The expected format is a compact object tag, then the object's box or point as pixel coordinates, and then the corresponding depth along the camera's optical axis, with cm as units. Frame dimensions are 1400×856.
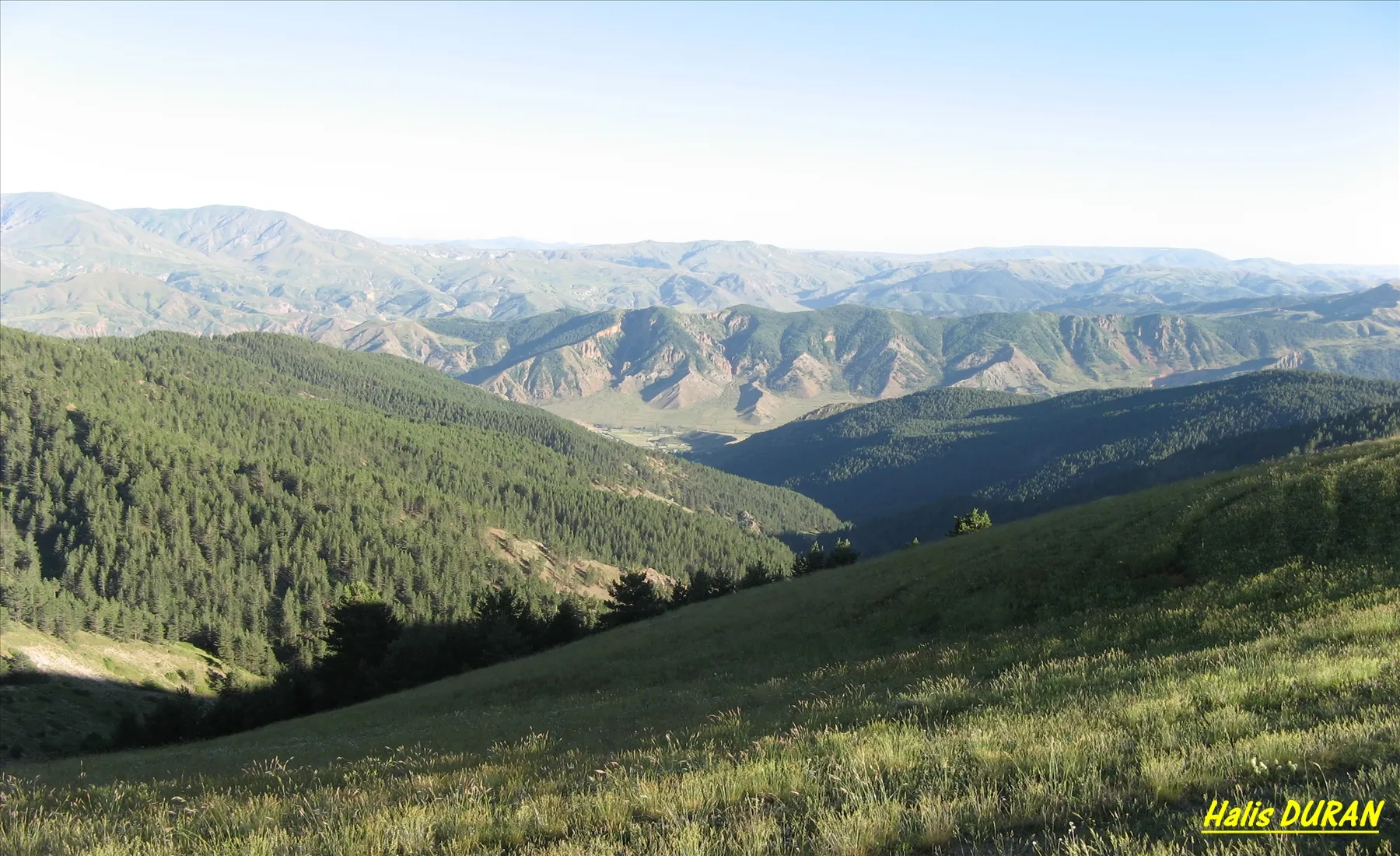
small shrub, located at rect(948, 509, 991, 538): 8500
